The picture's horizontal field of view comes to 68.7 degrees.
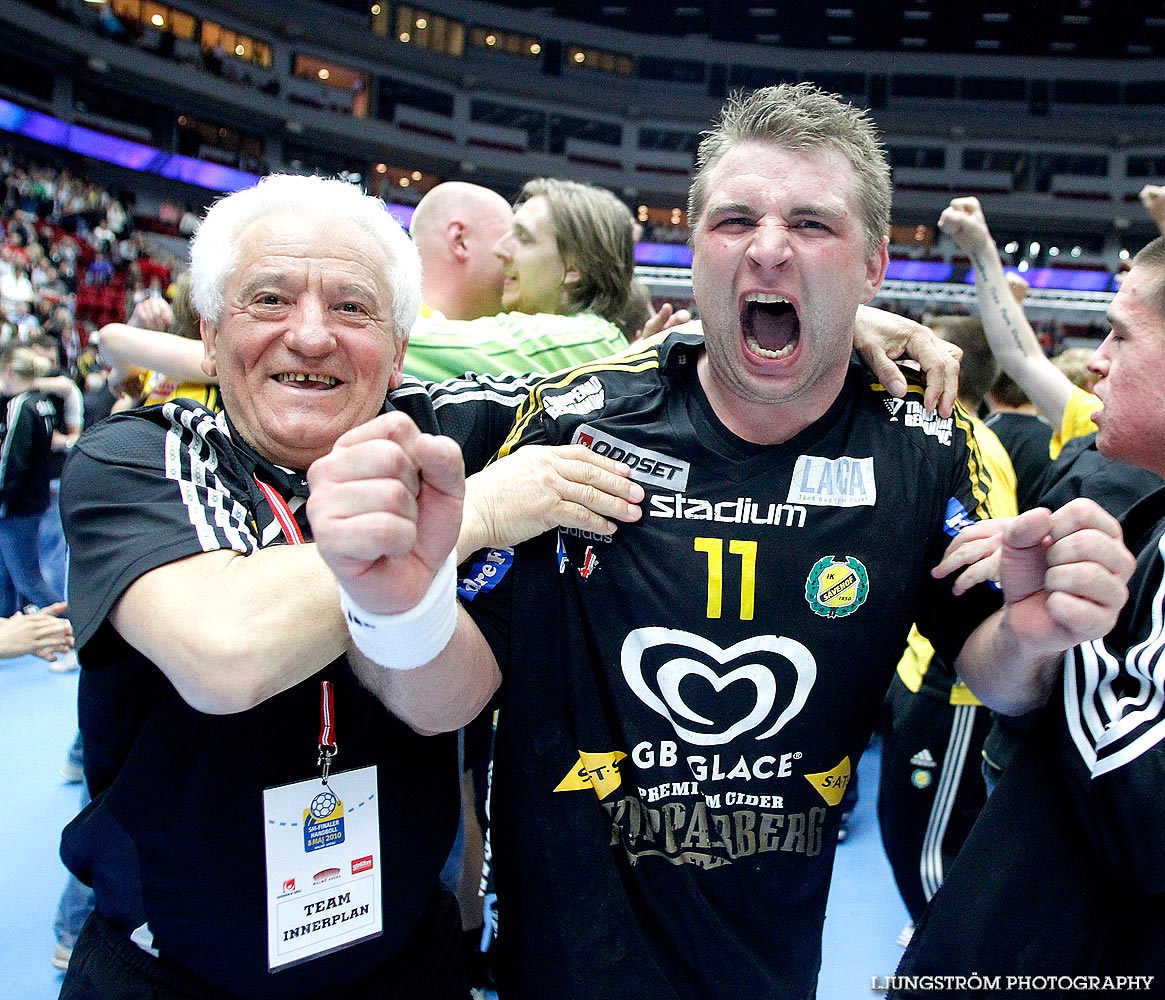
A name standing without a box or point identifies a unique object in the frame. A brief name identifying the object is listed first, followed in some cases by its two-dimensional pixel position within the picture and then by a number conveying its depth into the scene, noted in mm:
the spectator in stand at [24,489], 5762
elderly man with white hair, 1192
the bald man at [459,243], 2898
